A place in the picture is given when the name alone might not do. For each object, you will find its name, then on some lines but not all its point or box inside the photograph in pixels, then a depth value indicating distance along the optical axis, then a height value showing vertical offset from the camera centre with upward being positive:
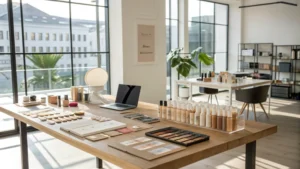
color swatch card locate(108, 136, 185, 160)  1.74 -0.55
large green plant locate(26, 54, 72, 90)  5.51 -0.22
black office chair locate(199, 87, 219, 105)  7.49 -0.77
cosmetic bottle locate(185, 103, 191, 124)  2.42 -0.45
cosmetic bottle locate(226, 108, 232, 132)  2.18 -0.45
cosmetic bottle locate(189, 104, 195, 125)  2.38 -0.45
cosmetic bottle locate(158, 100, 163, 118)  2.64 -0.43
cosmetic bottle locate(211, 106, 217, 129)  2.25 -0.45
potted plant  7.54 +0.02
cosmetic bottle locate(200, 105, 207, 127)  2.32 -0.44
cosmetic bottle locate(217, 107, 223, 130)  2.22 -0.44
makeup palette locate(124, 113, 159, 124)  2.55 -0.51
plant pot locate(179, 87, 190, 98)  8.25 -0.87
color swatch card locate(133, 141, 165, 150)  1.87 -0.54
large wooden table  1.67 -0.56
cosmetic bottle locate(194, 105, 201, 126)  2.36 -0.45
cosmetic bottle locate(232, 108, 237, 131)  2.19 -0.45
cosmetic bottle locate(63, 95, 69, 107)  3.32 -0.46
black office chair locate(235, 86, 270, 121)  5.97 -0.70
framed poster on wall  6.35 +0.39
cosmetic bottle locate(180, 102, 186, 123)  2.45 -0.44
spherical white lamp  3.53 -0.27
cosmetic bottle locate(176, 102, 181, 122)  2.48 -0.44
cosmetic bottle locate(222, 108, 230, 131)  2.20 -0.44
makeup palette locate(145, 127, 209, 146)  1.95 -0.53
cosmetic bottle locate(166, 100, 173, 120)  2.57 -0.42
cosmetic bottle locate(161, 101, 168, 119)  2.62 -0.45
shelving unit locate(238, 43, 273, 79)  9.47 +0.08
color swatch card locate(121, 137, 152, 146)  1.95 -0.54
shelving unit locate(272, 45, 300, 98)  8.76 -0.20
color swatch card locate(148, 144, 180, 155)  1.77 -0.55
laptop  3.20 -0.41
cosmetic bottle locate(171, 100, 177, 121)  2.53 -0.43
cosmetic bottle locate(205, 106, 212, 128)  2.29 -0.45
